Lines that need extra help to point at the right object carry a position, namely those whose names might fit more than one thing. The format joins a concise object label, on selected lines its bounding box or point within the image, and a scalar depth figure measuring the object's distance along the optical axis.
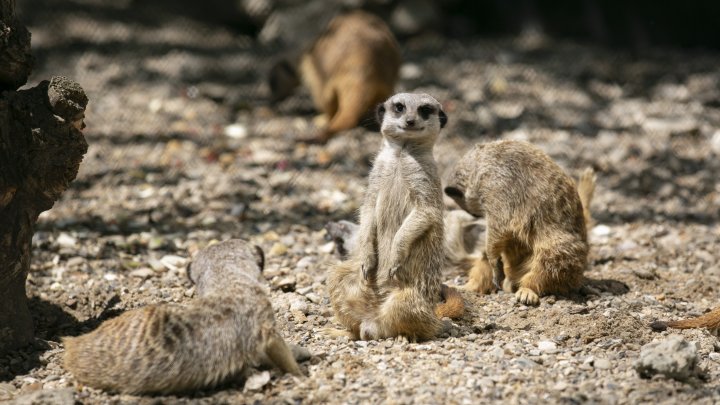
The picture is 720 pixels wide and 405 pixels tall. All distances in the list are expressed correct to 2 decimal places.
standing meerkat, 7.03
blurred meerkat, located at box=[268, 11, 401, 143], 13.46
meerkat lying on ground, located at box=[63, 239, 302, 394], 5.83
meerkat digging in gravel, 8.04
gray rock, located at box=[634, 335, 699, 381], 5.93
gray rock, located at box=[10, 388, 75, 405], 5.65
